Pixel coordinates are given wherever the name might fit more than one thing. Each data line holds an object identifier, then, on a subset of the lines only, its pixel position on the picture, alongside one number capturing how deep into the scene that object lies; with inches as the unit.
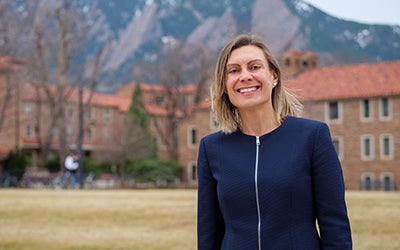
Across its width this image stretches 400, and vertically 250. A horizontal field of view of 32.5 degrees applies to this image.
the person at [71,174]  1291.8
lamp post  1598.7
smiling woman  131.0
